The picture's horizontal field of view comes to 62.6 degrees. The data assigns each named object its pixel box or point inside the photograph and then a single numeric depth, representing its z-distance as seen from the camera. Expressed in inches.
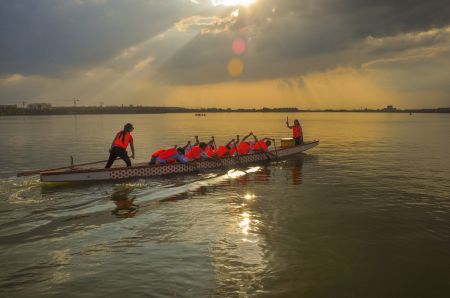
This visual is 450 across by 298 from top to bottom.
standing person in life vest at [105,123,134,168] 697.6
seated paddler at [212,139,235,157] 853.8
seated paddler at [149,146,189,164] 755.4
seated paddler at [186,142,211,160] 808.3
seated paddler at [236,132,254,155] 925.7
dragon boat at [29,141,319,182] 641.6
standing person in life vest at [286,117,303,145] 1118.4
